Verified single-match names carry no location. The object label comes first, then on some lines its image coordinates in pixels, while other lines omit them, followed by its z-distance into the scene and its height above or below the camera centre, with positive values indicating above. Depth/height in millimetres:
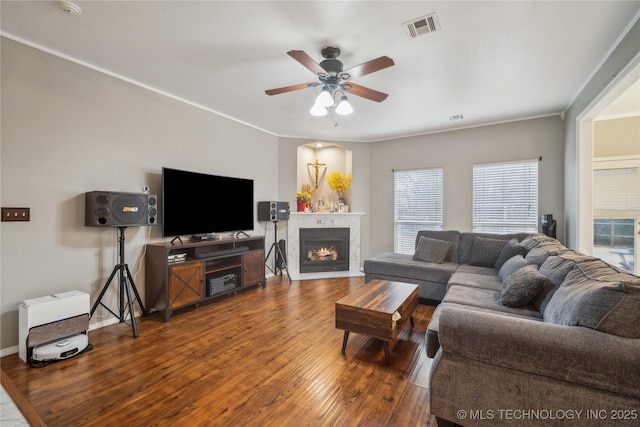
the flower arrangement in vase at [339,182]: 5770 +588
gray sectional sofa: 1220 -709
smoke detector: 1992 +1479
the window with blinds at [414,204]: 5188 +119
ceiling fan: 2205 +1177
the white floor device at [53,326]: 2252 -969
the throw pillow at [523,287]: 2127 -605
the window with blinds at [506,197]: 4418 +212
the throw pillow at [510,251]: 3408 -510
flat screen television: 3438 +111
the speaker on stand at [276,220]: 4883 -162
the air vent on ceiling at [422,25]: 2115 +1448
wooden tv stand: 3188 -773
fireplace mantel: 5418 -438
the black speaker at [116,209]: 2682 +25
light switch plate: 2340 -18
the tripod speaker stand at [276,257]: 5082 -844
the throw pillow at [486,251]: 3789 -569
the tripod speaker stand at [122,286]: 2759 -791
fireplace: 5539 -792
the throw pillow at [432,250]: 4105 -598
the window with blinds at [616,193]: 4035 +249
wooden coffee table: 2270 -872
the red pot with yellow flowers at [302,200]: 5555 +213
